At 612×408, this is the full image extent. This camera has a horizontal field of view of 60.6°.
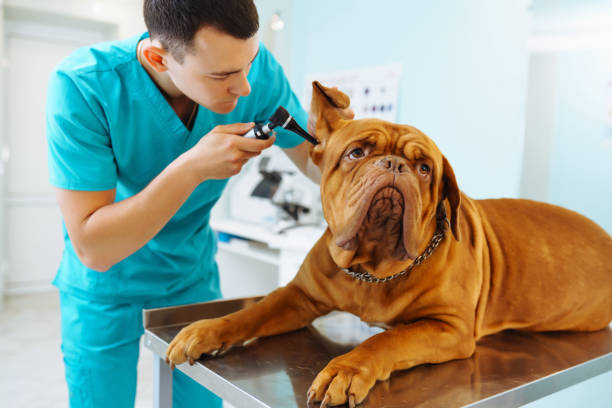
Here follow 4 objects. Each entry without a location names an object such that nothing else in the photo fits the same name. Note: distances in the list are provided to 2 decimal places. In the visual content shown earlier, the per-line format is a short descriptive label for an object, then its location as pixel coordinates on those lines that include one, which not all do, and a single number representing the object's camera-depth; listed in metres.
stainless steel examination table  0.75
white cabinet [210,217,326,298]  2.71
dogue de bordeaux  0.78
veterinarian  0.95
